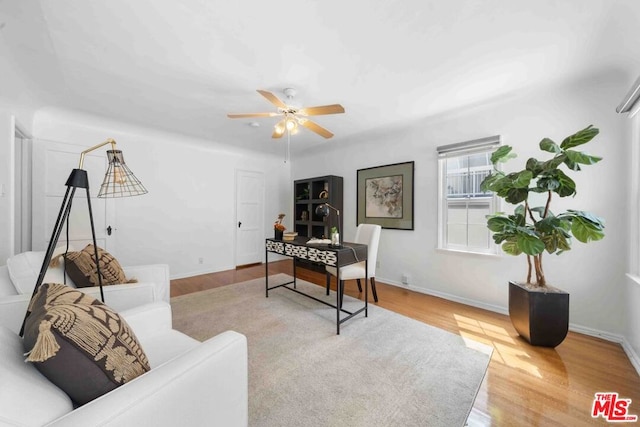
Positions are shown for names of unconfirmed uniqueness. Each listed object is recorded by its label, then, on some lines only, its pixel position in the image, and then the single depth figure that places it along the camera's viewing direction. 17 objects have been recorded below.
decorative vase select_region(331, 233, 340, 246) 2.60
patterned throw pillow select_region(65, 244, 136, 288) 1.81
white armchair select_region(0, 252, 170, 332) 1.41
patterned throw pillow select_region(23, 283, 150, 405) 0.72
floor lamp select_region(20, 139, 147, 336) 1.16
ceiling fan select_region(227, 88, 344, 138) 2.10
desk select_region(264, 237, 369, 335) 2.34
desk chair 2.74
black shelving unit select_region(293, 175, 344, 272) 4.47
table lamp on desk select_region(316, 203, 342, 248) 2.59
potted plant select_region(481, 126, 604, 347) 1.91
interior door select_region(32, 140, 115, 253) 3.12
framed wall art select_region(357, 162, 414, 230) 3.61
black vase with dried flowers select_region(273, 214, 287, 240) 3.11
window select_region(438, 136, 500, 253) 2.94
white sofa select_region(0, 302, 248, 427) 0.62
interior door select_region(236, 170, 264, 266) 5.00
